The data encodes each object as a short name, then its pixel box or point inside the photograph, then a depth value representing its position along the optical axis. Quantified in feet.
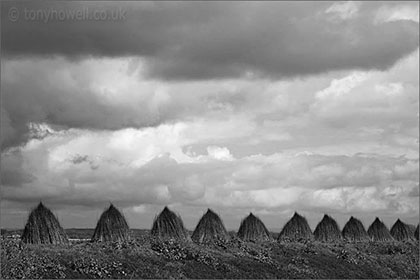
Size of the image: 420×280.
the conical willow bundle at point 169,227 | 104.17
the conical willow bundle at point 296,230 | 143.84
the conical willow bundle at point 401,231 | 184.14
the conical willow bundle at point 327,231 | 152.56
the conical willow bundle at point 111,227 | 96.02
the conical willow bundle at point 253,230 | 127.65
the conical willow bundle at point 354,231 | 164.76
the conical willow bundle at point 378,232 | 173.37
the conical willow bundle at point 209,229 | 114.42
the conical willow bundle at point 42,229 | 87.66
